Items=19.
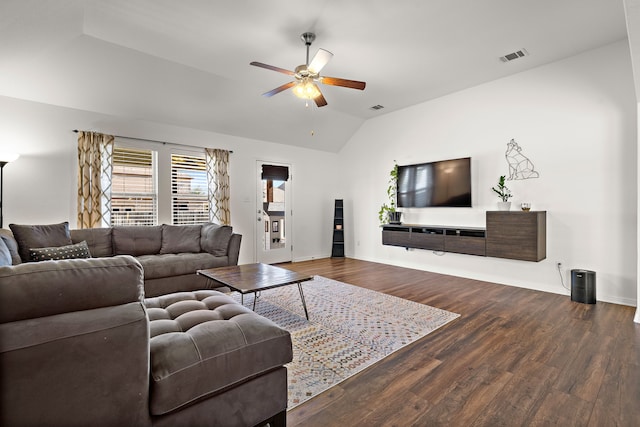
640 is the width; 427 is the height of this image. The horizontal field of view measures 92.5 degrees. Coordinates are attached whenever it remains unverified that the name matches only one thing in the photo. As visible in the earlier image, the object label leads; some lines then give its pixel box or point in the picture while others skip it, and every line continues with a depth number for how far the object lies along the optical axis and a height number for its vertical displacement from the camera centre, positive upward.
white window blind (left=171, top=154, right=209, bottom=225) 5.07 +0.39
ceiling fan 3.00 +1.39
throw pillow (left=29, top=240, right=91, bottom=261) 3.19 -0.43
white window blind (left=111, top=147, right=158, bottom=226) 4.57 +0.38
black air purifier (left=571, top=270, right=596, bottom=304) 3.53 -0.87
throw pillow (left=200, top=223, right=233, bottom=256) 4.24 -0.38
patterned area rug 2.10 -1.07
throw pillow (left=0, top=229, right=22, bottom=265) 3.03 -0.32
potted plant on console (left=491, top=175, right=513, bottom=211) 4.23 +0.25
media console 3.84 -0.36
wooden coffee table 2.76 -0.65
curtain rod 4.59 +1.13
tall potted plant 5.62 +0.10
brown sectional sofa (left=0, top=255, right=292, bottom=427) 0.94 -0.56
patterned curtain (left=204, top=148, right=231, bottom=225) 5.35 +0.48
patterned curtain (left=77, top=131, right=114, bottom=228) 4.21 +0.48
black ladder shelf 6.82 -0.42
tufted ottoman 1.21 -0.66
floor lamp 3.46 +0.63
